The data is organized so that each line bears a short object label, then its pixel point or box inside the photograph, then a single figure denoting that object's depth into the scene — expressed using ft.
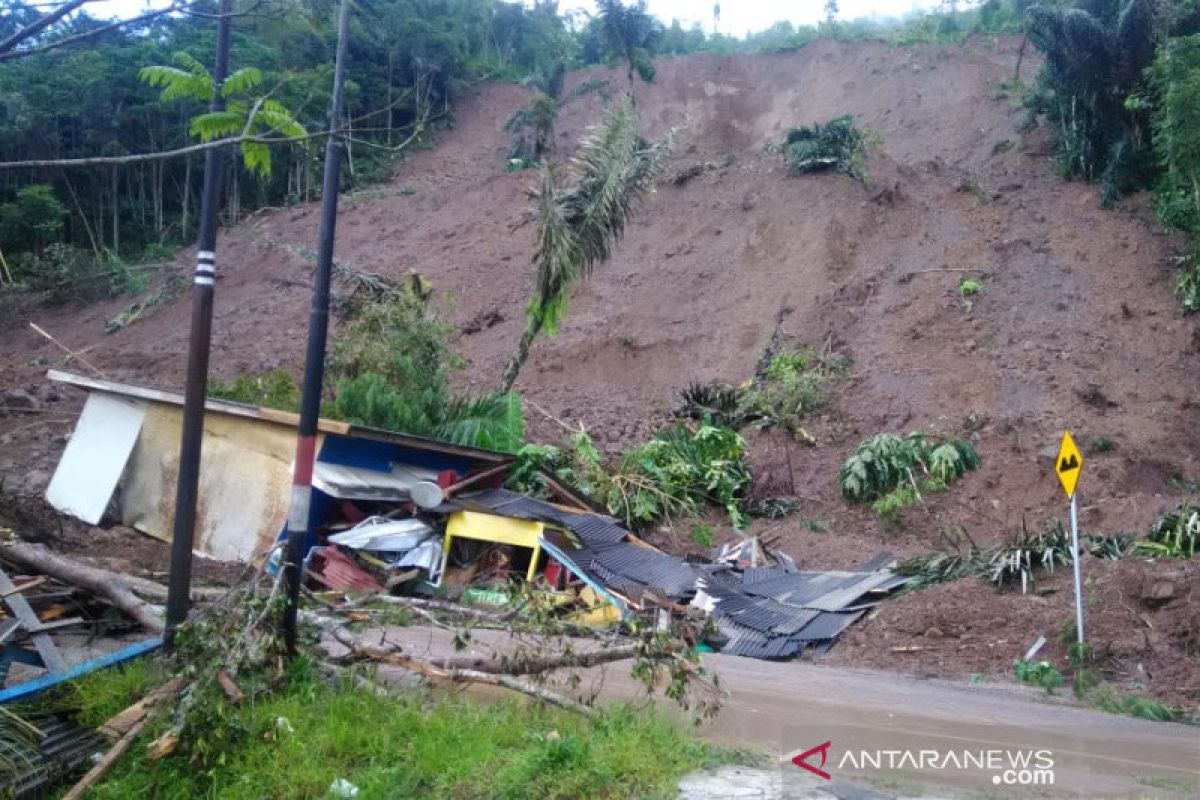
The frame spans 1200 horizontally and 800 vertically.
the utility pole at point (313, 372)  23.71
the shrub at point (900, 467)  63.10
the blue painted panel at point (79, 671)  22.18
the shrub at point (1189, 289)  78.48
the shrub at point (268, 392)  56.08
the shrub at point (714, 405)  77.30
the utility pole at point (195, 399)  24.63
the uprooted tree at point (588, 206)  65.05
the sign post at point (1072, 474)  34.23
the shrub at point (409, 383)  57.00
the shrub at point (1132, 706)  29.94
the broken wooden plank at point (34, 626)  25.13
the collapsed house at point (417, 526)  43.75
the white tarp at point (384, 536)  47.29
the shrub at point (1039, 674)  33.68
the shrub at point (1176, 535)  41.47
